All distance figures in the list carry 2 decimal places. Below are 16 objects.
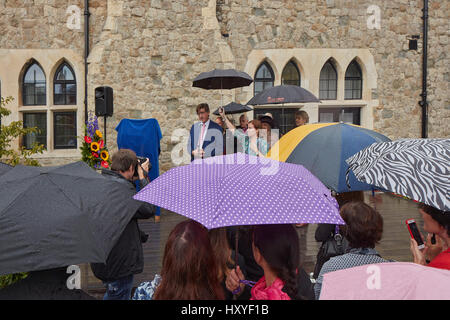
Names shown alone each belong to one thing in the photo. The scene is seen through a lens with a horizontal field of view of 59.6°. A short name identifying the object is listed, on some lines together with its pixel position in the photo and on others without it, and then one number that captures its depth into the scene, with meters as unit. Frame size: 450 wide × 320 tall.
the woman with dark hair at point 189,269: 1.74
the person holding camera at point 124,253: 2.92
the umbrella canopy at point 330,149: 3.16
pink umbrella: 1.19
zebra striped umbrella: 2.04
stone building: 8.81
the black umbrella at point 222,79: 7.02
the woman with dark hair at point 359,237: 2.37
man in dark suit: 7.02
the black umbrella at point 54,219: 1.88
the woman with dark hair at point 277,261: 1.90
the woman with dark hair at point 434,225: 2.34
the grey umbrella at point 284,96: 7.43
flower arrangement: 6.29
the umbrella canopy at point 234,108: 8.72
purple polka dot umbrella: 1.94
